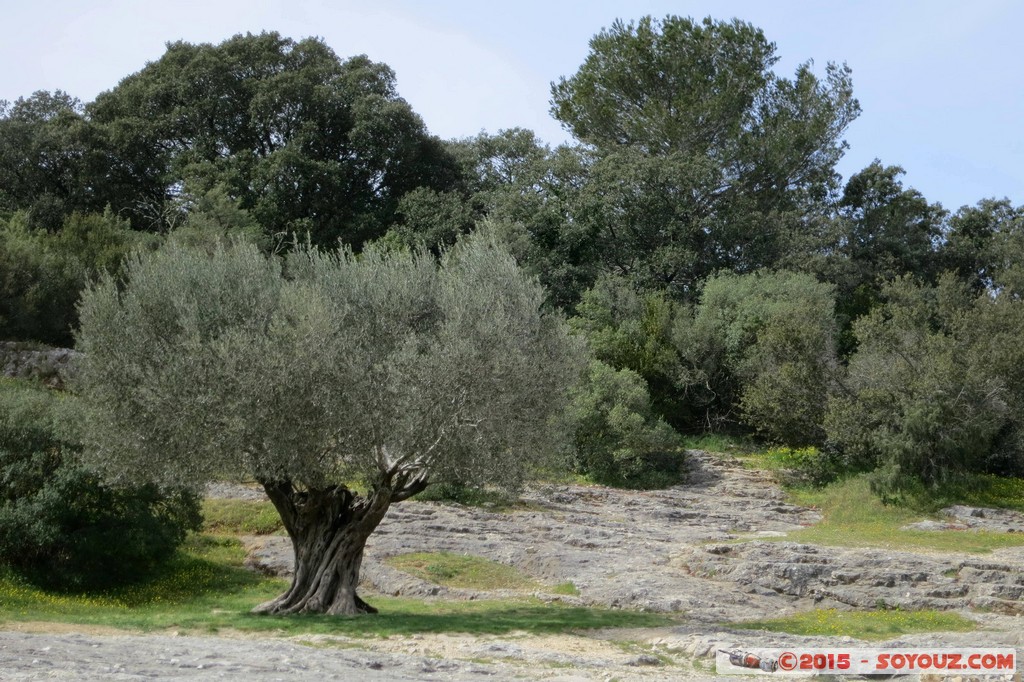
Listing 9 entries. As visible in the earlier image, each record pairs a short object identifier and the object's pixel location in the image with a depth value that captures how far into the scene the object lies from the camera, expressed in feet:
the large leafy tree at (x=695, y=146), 193.77
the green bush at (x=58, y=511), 78.23
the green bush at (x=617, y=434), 138.92
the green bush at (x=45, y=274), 137.90
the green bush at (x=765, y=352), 149.07
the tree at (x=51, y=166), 190.80
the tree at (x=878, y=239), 196.16
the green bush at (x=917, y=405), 131.34
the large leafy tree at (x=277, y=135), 199.31
